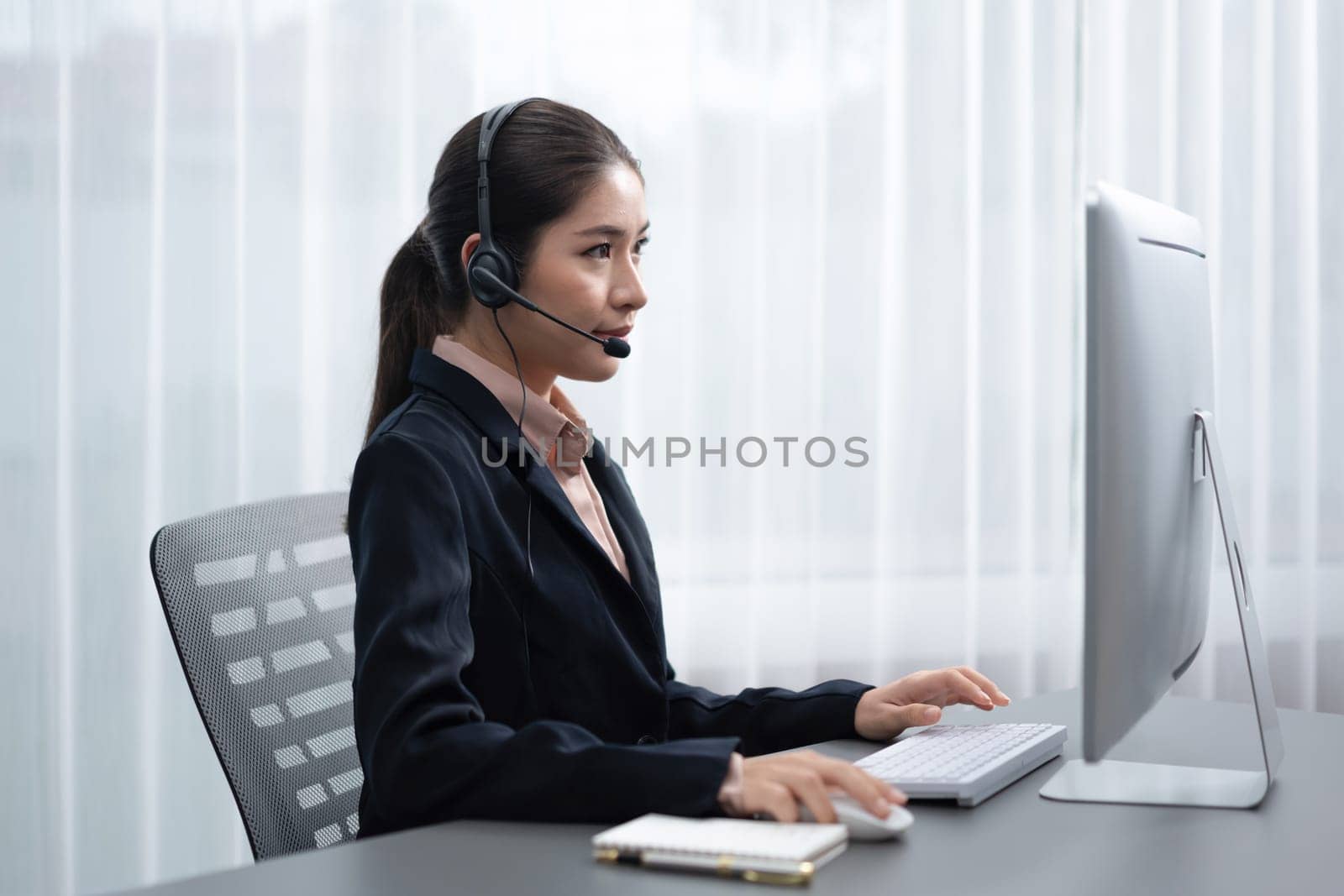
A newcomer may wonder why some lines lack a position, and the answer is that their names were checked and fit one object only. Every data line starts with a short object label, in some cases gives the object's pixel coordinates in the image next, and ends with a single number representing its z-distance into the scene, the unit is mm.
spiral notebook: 2349
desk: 2362
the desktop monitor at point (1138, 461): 2381
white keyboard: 2541
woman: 2488
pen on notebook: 2343
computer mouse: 2423
